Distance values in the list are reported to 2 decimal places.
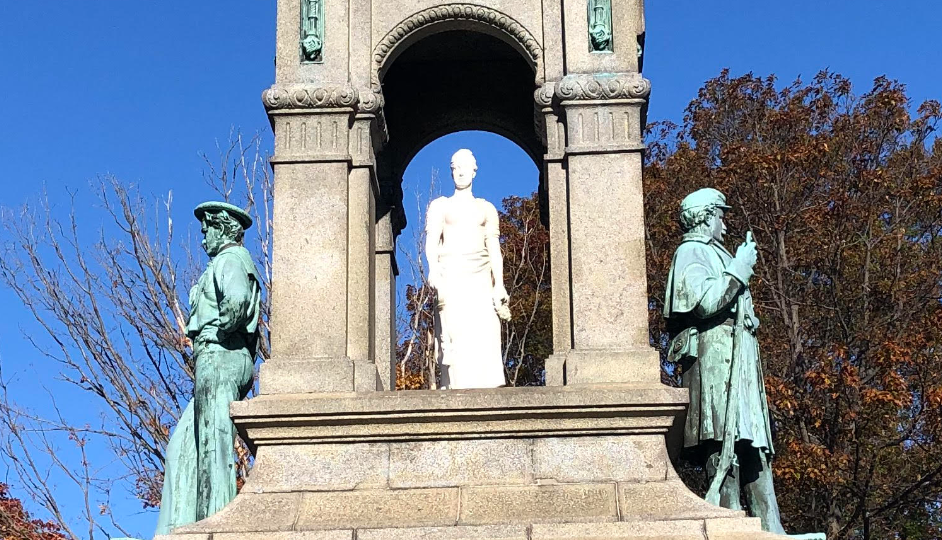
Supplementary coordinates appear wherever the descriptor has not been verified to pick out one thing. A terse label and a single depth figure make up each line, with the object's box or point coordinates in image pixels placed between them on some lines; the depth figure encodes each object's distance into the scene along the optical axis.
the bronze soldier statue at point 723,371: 8.98
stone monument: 8.34
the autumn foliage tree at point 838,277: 19.03
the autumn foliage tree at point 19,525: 20.70
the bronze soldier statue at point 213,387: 9.12
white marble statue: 10.27
